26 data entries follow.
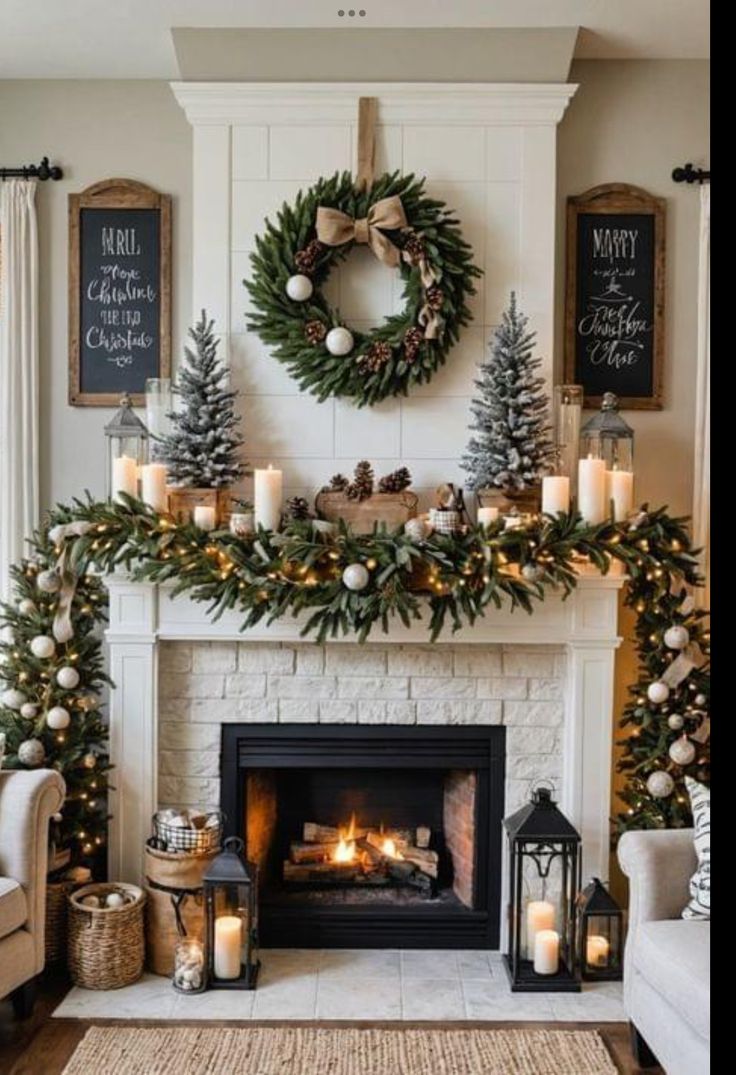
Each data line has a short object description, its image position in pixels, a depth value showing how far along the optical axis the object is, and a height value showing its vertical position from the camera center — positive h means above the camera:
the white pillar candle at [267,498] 3.61 +0.05
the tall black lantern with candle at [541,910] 3.56 -1.28
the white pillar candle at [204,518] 3.64 -0.02
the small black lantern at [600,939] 3.61 -1.39
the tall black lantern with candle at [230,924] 3.48 -1.29
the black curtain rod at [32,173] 4.05 +1.23
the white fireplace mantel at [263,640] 3.76 -0.57
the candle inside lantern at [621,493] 3.66 +0.07
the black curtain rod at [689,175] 3.99 +1.22
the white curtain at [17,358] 4.06 +0.56
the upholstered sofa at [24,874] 3.13 -1.05
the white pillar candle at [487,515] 3.65 +0.00
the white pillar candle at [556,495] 3.61 +0.06
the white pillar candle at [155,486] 3.67 +0.09
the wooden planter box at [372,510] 3.76 +0.01
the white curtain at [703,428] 3.94 +0.32
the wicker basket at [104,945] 3.50 -1.36
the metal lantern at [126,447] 3.73 +0.22
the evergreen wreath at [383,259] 3.78 +0.77
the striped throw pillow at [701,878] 2.90 -0.94
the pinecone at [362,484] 3.75 +0.10
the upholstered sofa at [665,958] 2.65 -1.10
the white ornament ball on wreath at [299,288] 3.76 +0.76
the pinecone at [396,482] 3.76 +0.11
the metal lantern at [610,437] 3.76 +0.26
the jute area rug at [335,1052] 3.02 -1.50
